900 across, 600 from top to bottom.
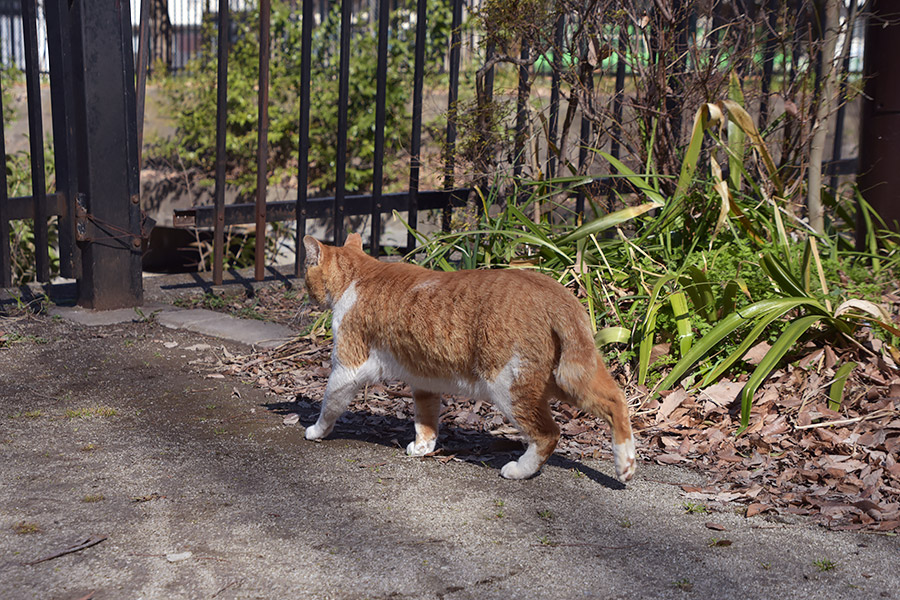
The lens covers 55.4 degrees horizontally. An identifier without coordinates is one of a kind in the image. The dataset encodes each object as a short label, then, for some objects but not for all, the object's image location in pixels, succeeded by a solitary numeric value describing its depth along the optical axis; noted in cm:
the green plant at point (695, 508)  276
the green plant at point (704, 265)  360
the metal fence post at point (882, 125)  495
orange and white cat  278
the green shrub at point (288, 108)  884
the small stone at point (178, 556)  231
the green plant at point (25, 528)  244
